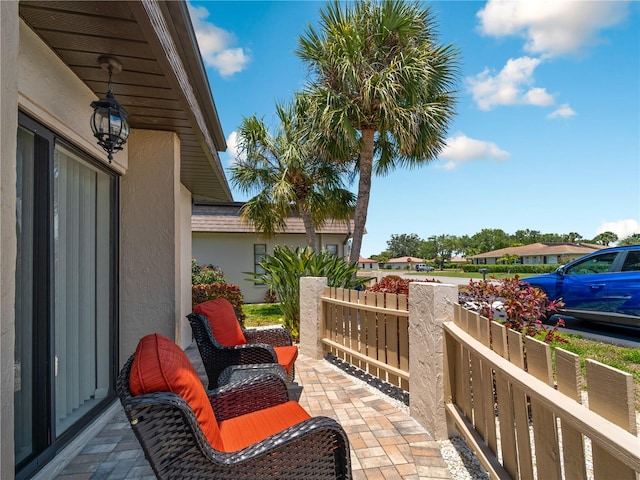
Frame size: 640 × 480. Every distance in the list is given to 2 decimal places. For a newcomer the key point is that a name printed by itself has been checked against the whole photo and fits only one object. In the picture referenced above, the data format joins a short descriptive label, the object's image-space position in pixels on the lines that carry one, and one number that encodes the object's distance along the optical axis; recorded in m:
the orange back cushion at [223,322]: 3.70
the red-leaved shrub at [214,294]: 7.79
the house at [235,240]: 12.95
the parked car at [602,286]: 6.25
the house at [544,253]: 44.99
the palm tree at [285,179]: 10.27
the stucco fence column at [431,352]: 2.93
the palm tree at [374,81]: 8.10
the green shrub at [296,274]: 6.39
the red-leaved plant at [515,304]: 3.43
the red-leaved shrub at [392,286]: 5.06
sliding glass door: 2.33
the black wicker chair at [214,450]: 1.45
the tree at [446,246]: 80.94
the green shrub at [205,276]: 10.12
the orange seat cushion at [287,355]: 3.61
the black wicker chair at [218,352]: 3.42
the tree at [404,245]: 96.66
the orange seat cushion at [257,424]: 2.04
